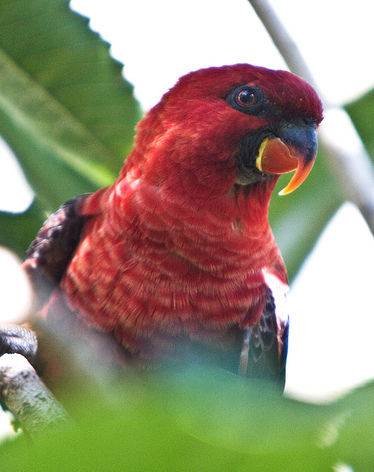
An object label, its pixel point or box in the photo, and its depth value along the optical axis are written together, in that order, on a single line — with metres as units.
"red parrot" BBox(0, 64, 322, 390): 5.27
